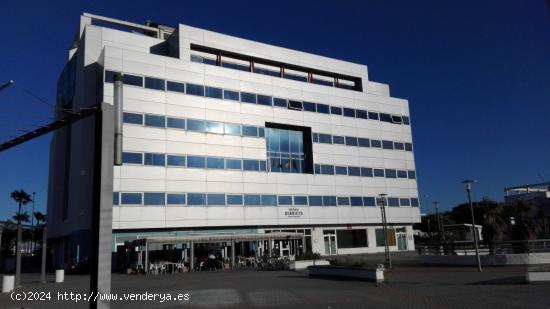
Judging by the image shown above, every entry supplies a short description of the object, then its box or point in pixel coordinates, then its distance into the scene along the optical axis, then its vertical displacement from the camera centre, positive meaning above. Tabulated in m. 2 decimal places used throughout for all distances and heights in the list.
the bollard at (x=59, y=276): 26.69 -1.08
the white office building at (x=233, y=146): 39.09 +9.62
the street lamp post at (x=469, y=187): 23.72 +2.54
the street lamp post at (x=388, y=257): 26.72 -1.06
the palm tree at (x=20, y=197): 92.06 +11.69
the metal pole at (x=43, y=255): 26.31 +0.10
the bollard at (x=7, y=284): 20.88 -1.07
